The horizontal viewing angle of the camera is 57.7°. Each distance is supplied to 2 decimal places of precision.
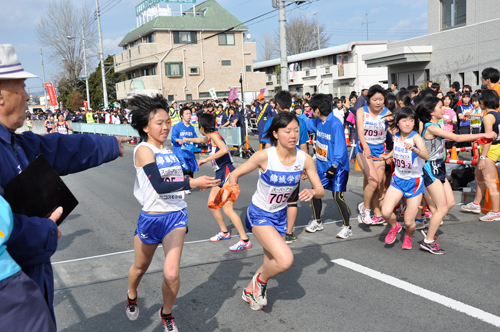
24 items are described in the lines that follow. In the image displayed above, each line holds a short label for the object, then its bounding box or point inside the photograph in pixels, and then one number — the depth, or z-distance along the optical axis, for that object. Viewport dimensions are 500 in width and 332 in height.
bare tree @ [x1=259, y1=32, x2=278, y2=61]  74.38
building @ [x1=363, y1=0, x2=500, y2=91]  19.72
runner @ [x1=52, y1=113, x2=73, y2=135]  21.83
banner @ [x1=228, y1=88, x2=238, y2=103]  23.98
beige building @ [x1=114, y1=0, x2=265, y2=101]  47.50
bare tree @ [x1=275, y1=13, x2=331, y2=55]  67.69
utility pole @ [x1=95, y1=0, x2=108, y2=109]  39.75
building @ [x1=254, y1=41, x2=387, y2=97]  41.25
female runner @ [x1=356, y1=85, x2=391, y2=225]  7.01
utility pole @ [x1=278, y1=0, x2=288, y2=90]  17.11
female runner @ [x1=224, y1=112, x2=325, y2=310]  4.32
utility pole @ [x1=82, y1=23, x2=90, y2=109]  47.58
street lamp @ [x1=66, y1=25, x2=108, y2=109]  39.41
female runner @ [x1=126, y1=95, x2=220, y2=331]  3.82
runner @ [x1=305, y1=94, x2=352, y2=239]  6.61
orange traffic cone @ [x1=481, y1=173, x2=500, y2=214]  7.49
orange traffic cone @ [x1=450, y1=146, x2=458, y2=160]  9.62
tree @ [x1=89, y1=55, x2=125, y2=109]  65.25
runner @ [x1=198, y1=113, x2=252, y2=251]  6.34
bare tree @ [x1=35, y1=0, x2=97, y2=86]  64.12
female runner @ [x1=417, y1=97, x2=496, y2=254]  5.80
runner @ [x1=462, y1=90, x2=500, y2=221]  6.81
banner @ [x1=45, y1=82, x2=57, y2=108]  38.88
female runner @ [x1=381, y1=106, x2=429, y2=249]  5.73
